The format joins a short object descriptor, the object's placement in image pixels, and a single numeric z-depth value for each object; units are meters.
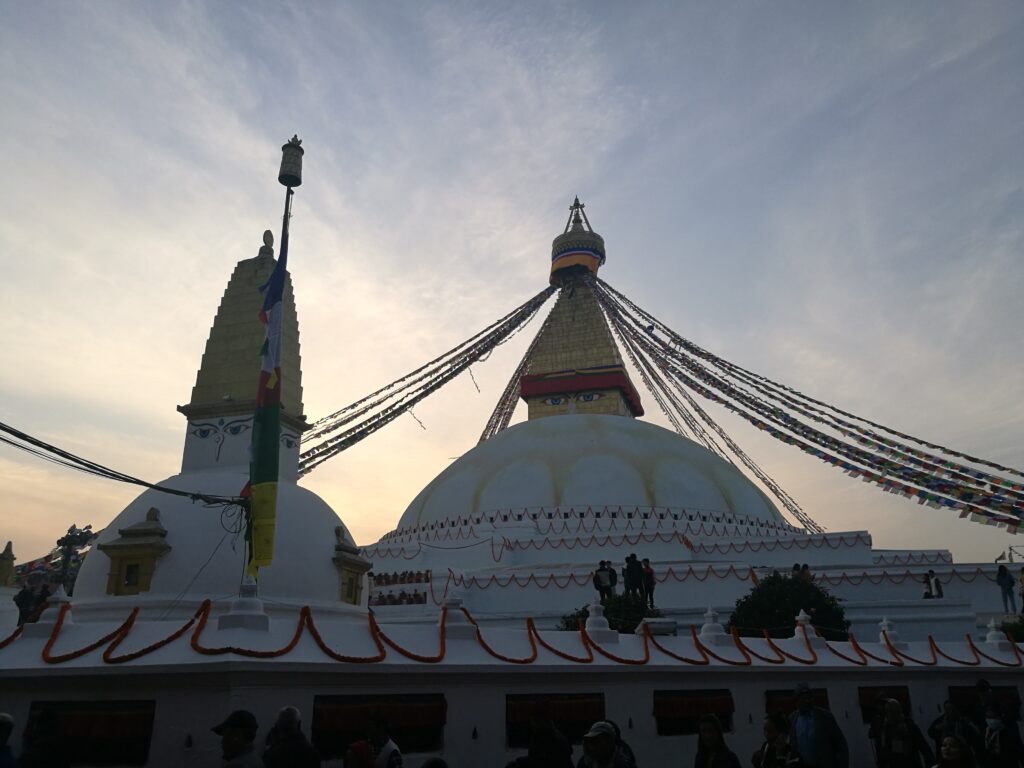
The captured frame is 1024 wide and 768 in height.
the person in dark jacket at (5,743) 4.25
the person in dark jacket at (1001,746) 6.18
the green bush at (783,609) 13.36
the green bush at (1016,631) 13.40
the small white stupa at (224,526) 9.95
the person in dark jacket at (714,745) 4.82
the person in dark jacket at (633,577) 14.07
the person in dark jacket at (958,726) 6.41
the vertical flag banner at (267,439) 9.20
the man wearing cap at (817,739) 5.50
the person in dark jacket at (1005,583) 15.77
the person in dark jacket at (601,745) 4.06
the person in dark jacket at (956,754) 4.21
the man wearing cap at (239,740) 3.86
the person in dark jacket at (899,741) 5.97
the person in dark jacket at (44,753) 4.50
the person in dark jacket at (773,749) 5.84
